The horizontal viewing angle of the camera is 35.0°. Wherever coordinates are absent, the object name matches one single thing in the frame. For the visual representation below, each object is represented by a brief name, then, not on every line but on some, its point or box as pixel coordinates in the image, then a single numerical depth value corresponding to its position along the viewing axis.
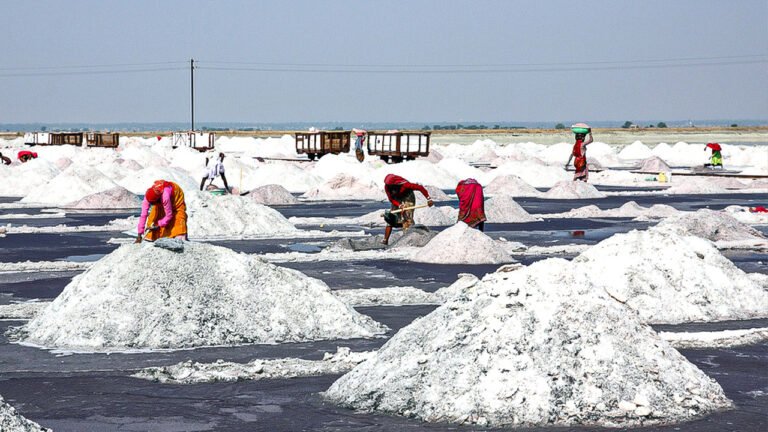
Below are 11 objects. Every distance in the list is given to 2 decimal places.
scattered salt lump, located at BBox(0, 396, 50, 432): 6.38
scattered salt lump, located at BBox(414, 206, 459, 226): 23.80
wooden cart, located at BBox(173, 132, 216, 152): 65.25
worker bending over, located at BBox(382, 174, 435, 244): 18.97
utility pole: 88.44
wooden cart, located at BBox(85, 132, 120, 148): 70.64
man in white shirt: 29.91
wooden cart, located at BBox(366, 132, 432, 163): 51.41
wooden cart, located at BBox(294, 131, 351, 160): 55.78
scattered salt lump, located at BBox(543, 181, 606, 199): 33.50
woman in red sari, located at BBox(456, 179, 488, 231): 19.78
